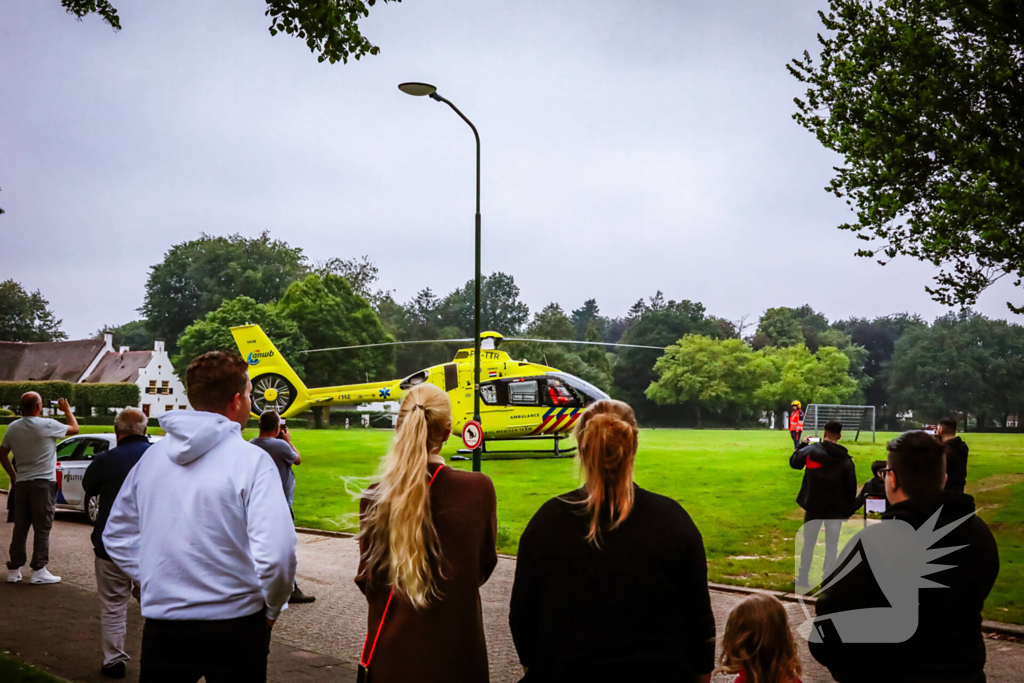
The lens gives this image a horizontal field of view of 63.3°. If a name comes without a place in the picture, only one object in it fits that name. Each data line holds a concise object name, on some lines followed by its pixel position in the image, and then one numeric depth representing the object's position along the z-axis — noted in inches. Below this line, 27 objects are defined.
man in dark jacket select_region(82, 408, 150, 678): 234.5
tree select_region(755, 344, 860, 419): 3083.2
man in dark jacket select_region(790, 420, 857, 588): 334.3
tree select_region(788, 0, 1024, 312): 577.9
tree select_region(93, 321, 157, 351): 3346.5
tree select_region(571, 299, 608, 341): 5433.1
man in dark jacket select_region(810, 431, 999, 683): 110.5
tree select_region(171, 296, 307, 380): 2397.9
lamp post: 616.4
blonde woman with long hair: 114.4
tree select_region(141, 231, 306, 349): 3068.4
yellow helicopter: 1029.8
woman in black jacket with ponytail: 105.8
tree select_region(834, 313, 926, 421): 3661.4
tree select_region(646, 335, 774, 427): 3107.8
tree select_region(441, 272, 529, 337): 4556.6
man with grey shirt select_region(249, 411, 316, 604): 316.8
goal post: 1557.6
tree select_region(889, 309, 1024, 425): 3120.1
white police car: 583.8
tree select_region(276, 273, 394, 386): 2586.1
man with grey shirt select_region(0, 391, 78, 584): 350.0
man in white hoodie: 120.8
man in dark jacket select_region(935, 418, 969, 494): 429.1
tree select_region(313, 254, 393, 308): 3432.6
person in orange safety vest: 1189.1
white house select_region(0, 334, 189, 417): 2594.7
